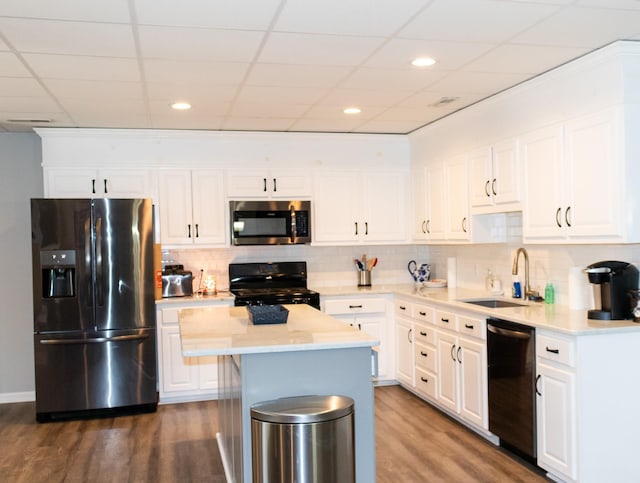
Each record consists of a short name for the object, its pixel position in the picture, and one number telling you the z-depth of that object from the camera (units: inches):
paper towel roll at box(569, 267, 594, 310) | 157.9
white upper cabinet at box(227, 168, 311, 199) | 231.3
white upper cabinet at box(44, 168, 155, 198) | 215.3
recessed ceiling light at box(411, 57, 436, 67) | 140.2
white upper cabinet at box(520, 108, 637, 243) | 133.6
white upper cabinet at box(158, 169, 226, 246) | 225.1
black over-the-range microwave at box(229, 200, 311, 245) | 229.1
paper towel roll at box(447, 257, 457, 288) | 231.1
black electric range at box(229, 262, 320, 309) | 224.1
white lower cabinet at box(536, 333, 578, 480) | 130.7
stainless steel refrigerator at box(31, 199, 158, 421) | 198.4
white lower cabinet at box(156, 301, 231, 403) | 213.3
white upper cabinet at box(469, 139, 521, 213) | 170.7
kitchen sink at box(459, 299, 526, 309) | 187.3
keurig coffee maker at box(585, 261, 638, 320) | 139.9
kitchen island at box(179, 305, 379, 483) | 114.6
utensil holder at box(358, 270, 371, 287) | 248.1
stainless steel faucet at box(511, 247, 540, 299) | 182.9
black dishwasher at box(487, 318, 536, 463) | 144.1
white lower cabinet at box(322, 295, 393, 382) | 227.3
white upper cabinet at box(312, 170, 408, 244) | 239.9
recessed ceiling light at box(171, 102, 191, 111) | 181.2
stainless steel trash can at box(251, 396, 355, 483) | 107.3
